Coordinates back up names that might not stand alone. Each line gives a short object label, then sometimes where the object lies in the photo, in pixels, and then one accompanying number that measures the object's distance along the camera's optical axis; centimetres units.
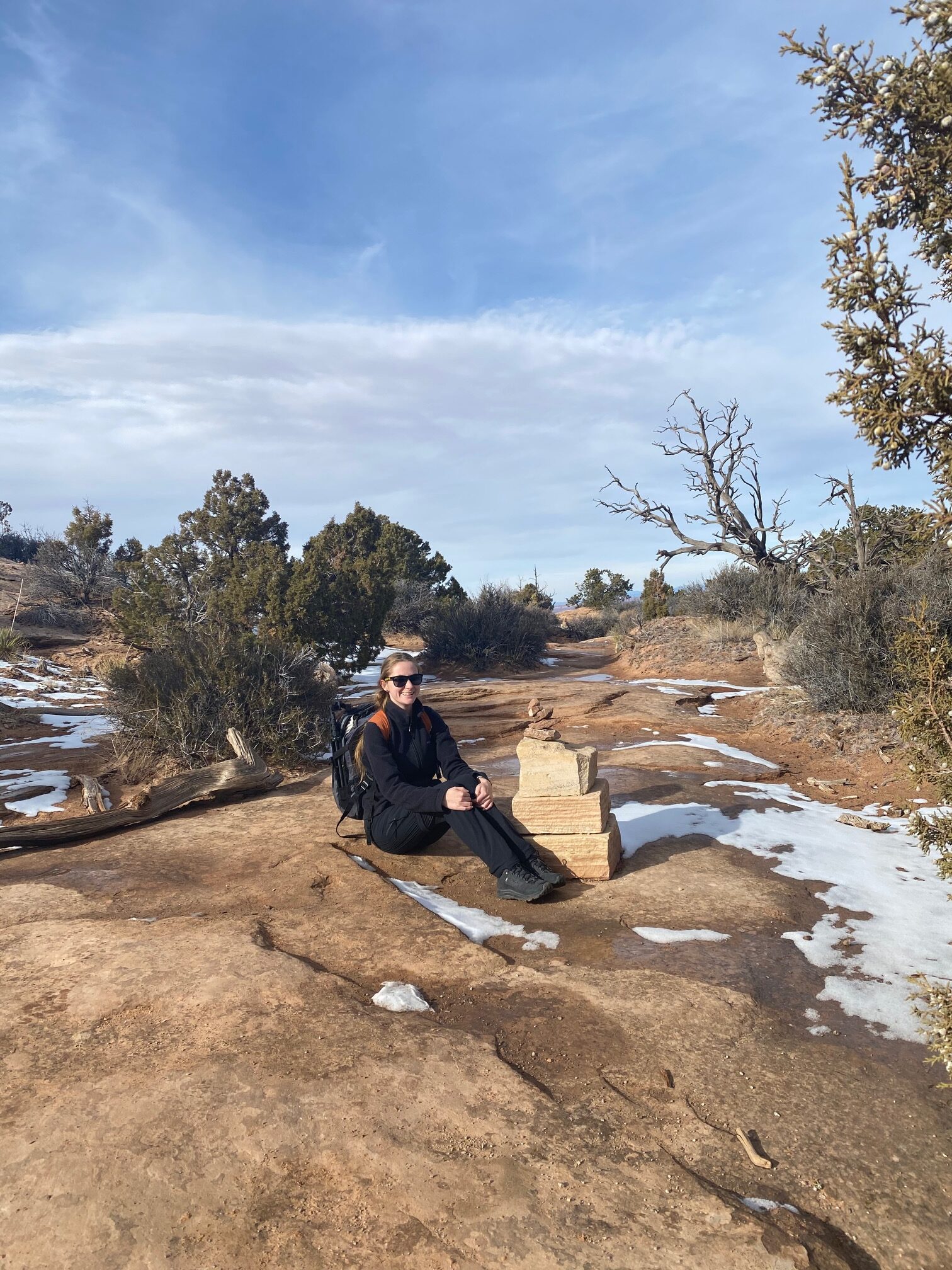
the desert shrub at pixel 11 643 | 1564
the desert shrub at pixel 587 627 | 2905
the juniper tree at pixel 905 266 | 242
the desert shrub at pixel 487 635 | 1967
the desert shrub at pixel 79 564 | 2484
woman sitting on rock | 436
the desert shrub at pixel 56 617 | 2206
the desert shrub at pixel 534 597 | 3189
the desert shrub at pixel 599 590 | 3781
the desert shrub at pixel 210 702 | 836
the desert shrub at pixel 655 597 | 2325
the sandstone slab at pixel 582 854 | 464
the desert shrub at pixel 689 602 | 1966
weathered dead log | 530
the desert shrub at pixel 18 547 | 3178
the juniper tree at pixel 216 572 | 1350
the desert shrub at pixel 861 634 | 924
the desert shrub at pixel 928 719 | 269
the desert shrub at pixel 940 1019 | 212
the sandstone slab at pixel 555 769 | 476
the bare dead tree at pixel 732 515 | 1791
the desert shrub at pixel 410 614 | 2466
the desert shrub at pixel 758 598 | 1612
